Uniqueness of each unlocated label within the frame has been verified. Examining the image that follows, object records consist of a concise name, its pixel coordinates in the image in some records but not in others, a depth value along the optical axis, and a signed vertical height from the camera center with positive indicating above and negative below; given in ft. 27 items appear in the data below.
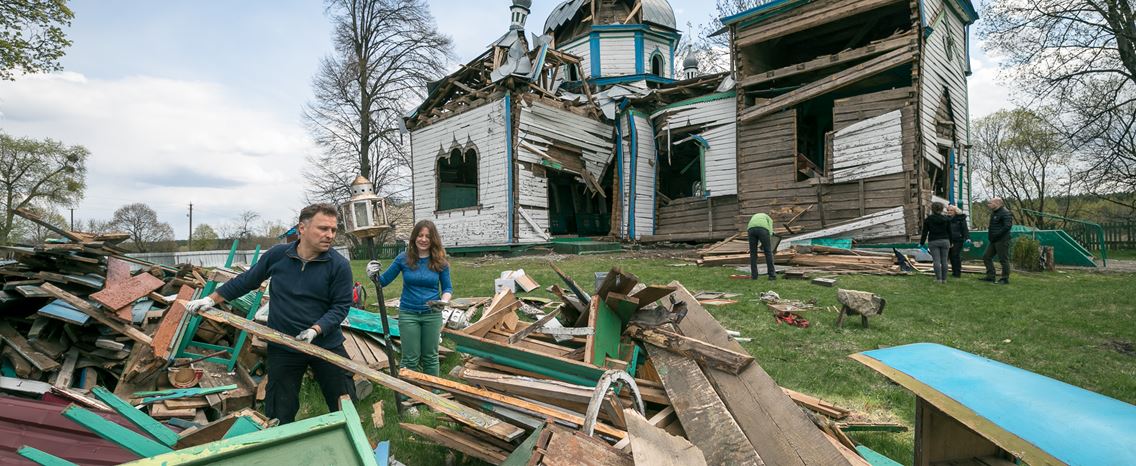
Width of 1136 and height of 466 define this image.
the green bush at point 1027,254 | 37.88 -1.61
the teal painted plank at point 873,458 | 9.08 -4.10
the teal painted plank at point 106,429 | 6.73 -2.54
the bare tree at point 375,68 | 83.76 +28.54
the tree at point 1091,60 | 54.08 +19.22
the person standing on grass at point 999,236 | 30.71 -0.18
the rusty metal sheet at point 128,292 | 14.69 -1.59
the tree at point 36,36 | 42.60 +18.09
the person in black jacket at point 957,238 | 32.65 -0.30
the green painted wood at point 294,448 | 4.42 -1.98
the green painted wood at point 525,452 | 7.75 -3.38
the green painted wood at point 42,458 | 6.01 -2.66
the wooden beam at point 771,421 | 8.44 -3.42
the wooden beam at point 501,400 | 9.09 -3.34
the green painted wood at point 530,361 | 11.12 -2.95
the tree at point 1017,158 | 104.58 +16.39
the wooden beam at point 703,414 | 8.39 -3.34
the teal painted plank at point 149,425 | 8.58 -3.18
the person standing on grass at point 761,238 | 32.03 -0.19
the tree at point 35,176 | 99.66 +13.20
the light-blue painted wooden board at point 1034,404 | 5.45 -2.16
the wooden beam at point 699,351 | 10.74 -2.57
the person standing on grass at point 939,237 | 30.32 -0.21
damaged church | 43.24 +11.23
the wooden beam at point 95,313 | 14.58 -2.11
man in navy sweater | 11.25 -1.33
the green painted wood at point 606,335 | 12.00 -2.46
